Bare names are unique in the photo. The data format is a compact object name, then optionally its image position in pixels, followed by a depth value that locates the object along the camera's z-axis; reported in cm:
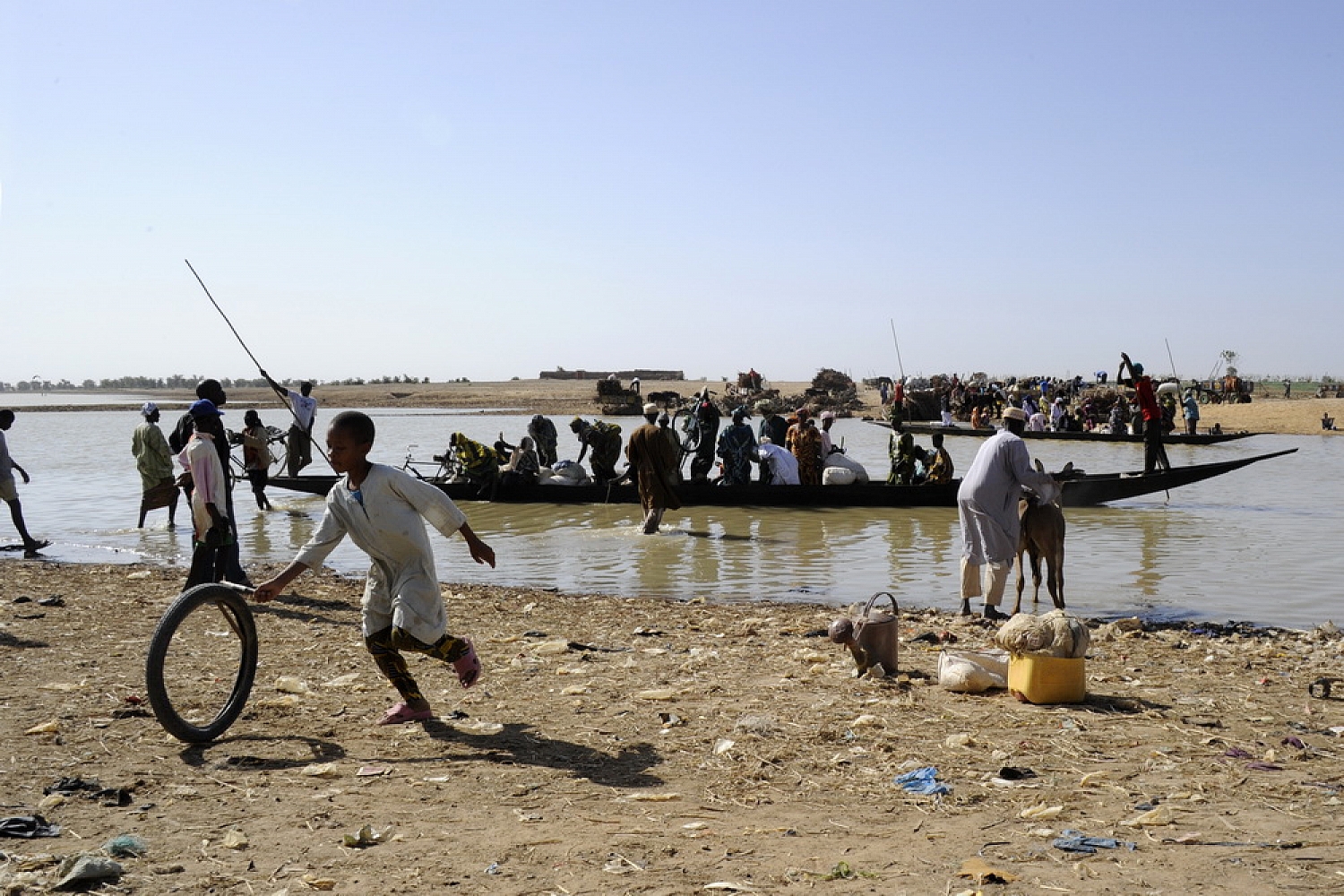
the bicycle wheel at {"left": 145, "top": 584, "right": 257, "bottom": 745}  468
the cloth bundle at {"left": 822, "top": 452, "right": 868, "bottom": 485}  1630
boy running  484
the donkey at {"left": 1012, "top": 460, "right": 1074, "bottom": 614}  797
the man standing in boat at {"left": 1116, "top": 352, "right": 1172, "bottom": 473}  1836
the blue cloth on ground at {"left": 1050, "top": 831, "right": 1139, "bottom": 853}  367
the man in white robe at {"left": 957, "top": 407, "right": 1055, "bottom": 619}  744
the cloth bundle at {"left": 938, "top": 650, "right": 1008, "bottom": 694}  575
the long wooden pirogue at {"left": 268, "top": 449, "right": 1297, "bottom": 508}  1562
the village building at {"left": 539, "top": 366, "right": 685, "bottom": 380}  10366
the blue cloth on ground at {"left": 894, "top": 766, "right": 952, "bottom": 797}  428
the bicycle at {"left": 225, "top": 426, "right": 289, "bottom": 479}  1753
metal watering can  599
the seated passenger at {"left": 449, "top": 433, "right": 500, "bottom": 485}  1712
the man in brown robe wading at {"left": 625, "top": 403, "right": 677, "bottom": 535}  1371
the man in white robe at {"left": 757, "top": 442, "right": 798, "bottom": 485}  1652
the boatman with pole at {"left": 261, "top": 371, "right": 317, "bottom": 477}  1675
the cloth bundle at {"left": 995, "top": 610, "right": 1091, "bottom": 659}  539
